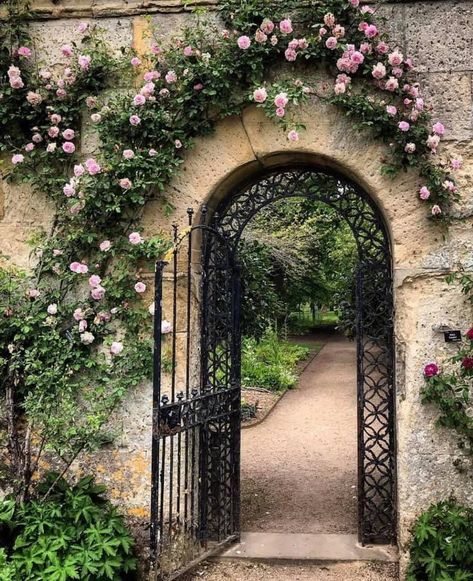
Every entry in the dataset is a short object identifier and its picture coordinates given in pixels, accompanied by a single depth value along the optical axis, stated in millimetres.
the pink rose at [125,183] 3655
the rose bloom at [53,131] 3816
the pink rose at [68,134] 3832
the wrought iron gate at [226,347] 3803
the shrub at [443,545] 3219
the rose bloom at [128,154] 3666
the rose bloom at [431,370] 3484
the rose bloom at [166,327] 3459
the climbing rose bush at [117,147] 3631
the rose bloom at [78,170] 3711
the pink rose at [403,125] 3543
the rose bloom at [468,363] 3355
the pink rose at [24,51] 3895
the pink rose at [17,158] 3820
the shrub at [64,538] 3188
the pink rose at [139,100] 3676
